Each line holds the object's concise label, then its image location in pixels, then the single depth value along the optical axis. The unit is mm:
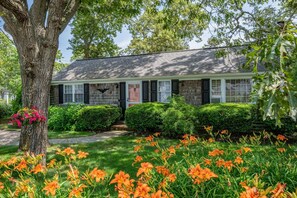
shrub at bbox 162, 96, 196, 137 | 9414
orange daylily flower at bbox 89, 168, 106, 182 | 2300
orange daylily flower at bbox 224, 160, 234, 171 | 2682
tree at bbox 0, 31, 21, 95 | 26547
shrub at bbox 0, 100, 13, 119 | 18038
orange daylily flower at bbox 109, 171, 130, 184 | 2171
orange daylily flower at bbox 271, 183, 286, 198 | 1797
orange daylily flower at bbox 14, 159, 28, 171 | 2666
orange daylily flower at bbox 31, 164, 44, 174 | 2512
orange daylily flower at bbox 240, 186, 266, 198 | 1728
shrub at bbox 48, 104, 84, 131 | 12953
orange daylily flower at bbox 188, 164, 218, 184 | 2115
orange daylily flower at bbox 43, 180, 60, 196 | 2167
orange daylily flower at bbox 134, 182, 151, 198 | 1915
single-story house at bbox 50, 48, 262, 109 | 12328
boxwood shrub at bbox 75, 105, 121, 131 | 12086
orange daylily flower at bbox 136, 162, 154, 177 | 2298
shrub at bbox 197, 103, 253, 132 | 9258
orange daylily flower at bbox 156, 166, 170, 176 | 2737
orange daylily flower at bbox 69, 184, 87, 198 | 2156
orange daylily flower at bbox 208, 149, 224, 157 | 2987
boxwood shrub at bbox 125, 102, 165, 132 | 10523
